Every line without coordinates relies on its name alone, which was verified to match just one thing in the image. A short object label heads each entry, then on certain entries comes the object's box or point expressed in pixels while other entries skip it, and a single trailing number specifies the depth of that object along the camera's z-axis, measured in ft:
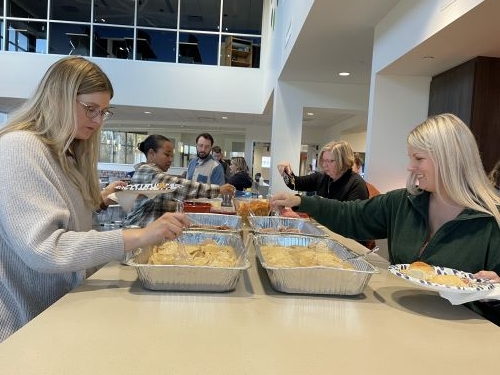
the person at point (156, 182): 8.07
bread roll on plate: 3.27
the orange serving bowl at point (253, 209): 6.77
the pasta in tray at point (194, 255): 3.45
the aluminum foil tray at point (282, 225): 5.56
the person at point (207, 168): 12.73
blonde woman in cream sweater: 2.93
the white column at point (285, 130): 18.02
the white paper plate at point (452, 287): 2.99
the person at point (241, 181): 16.61
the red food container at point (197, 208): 6.64
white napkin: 2.97
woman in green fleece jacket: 3.74
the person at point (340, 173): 8.86
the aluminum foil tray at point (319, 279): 3.23
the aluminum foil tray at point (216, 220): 5.88
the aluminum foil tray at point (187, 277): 3.15
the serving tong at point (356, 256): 3.81
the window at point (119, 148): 38.91
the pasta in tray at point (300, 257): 3.64
